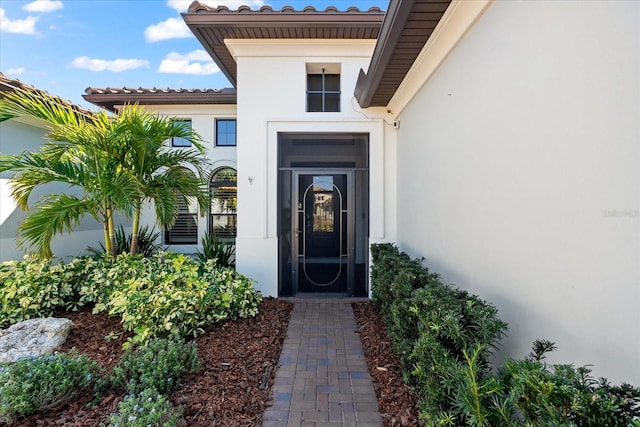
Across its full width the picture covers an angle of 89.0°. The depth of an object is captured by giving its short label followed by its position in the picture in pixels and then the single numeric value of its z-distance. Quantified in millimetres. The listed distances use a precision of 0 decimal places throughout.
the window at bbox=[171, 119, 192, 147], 9367
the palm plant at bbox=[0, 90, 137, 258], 4672
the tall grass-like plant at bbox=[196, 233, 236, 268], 6727
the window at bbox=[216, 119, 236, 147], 9555
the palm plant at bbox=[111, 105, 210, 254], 4925
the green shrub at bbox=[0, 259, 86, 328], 4309
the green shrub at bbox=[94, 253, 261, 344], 3826
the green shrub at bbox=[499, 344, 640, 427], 1177
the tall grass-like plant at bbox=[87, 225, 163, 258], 7219
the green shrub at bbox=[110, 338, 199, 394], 2773
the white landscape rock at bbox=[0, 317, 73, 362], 3543
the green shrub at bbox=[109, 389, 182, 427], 2166
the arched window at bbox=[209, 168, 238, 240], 9461
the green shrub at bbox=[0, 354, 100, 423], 2428
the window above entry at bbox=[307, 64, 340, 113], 6371
